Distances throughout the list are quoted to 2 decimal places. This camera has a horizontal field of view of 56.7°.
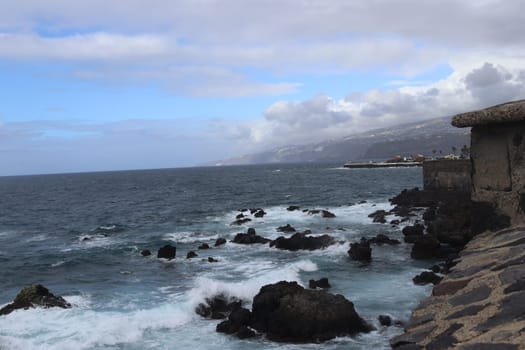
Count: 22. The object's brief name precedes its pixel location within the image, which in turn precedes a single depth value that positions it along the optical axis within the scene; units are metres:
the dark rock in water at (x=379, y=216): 33.42
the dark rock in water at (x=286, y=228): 31.39
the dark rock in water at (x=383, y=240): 24.89
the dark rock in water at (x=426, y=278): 16.06
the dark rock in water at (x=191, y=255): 24.40
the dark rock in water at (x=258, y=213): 41.22
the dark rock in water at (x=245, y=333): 12.09
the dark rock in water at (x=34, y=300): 15.91
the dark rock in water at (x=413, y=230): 26.20
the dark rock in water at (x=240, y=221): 37.35
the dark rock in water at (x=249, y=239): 27.61
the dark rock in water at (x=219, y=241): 28.00
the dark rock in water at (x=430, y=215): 31.42
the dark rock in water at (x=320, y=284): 16.98
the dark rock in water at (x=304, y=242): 24.95
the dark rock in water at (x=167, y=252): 24.88
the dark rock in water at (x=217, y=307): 14.49
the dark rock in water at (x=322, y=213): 37.91
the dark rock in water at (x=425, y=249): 21.00
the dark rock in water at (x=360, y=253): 21.32
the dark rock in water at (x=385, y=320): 12.33
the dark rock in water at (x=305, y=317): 11.87
